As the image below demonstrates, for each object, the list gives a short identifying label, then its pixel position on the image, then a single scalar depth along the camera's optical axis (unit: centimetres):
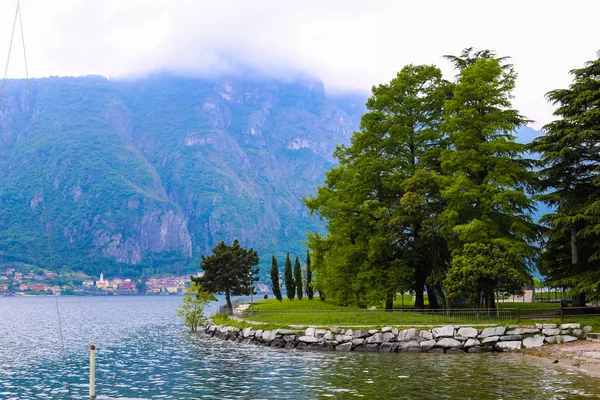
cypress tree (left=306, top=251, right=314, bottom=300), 8704
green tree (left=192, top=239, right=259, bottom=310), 7031
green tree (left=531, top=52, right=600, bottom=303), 4100
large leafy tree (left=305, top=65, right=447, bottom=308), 5081
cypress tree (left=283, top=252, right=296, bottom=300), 8375
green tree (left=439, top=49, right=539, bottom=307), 4472
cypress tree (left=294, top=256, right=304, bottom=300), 8469
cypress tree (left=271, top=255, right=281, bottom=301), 8356
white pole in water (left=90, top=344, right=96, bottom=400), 2124
